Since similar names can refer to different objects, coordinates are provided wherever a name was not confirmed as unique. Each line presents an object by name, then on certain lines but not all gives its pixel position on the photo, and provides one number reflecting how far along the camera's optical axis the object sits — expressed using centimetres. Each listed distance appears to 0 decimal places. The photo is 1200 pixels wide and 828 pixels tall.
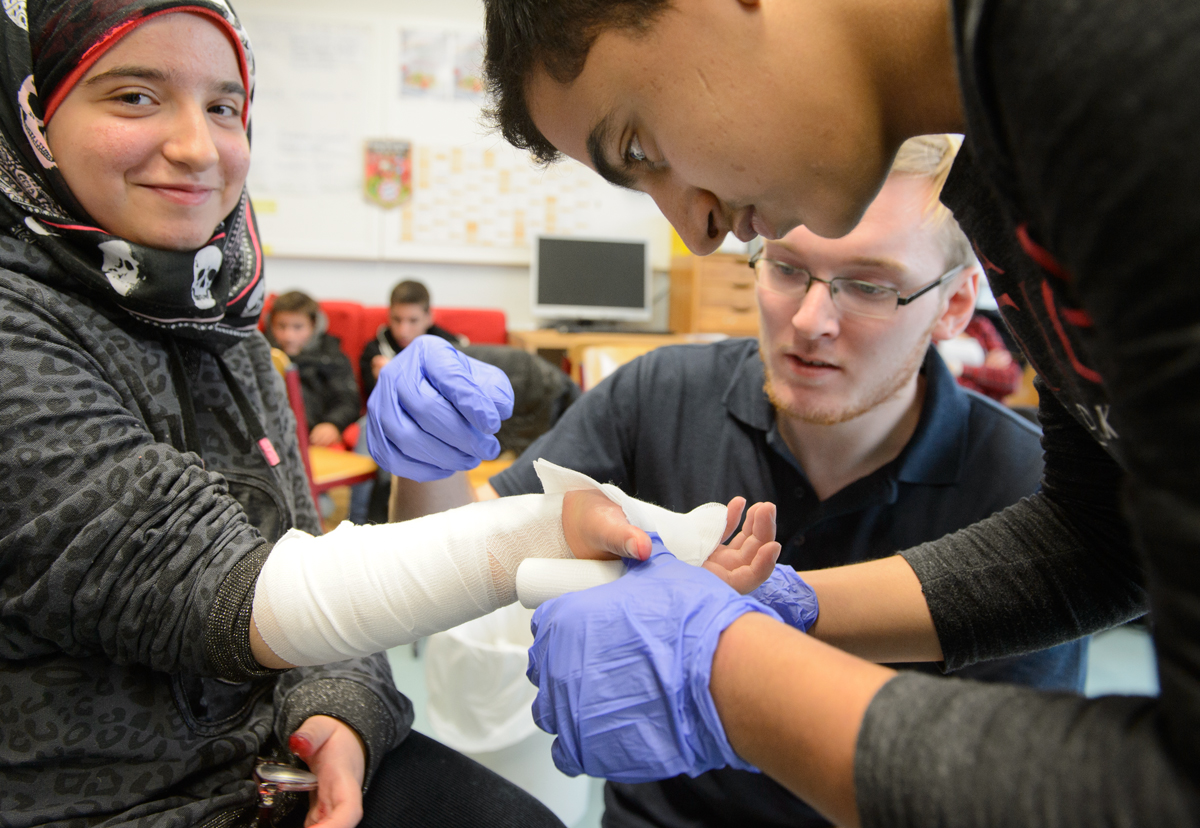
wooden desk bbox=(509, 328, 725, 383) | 404
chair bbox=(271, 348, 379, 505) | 200
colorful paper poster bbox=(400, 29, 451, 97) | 447
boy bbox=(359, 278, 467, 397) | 383
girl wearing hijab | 69
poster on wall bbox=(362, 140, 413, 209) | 450
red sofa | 426
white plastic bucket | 154
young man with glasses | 110
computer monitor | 454
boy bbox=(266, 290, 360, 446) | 363
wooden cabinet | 420
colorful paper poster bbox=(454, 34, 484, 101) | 450
